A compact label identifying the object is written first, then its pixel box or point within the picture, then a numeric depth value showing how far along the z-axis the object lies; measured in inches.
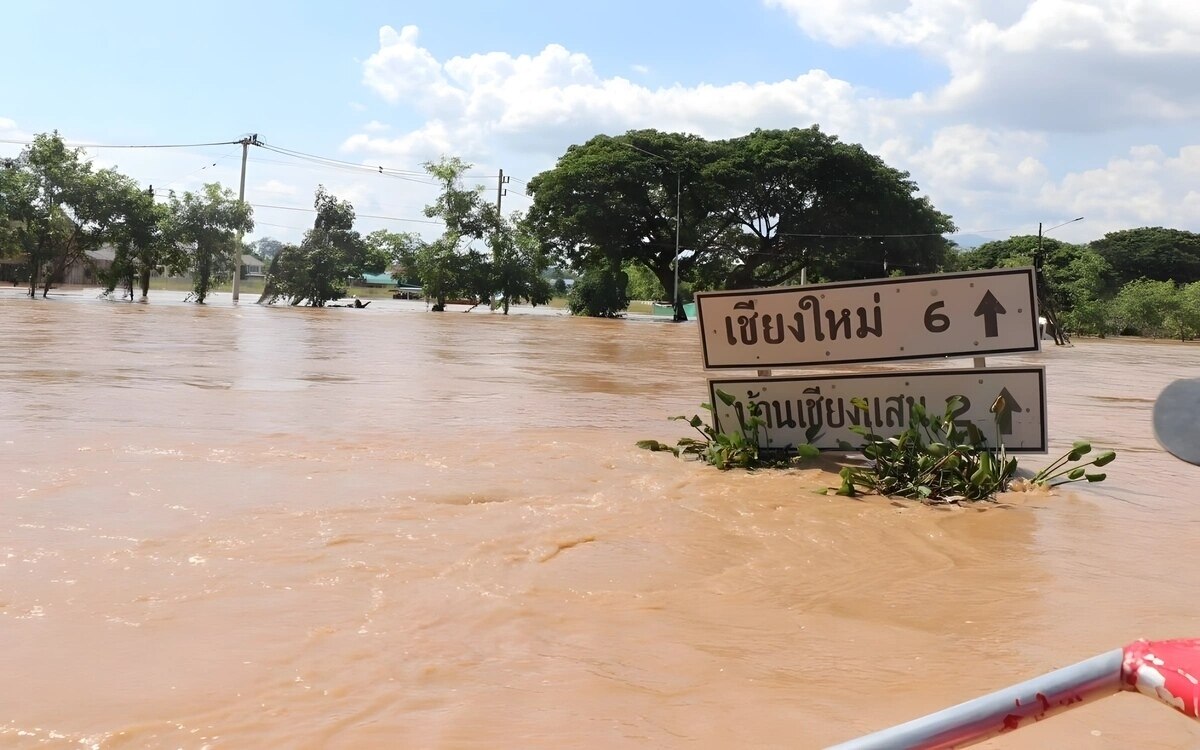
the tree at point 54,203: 1544.0
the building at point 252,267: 3642.7
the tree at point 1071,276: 1915.6
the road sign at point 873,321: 224.7
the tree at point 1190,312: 1835.6
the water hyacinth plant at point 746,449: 245.0
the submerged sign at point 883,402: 228.4
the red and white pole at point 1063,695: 44.5
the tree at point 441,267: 1851.6
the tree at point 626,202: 1851.6
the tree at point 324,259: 1820.9
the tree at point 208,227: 1690.5
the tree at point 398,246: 1893.5
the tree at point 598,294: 1908.2
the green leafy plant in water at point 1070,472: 218.5
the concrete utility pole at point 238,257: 1800.0
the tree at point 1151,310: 1876.2
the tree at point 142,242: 1621.6
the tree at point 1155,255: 2613.4
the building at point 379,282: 3875.0
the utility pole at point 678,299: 1807.3
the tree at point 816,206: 1861.5
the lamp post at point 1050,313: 1259.1
